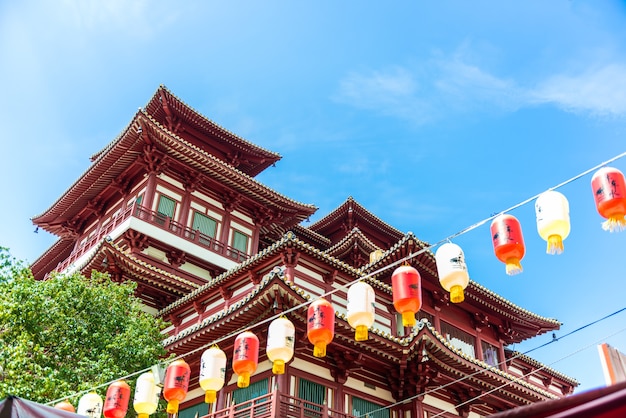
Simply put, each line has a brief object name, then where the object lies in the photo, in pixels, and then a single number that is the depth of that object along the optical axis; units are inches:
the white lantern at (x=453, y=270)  340.5
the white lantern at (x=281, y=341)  409.1
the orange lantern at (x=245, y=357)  425.1
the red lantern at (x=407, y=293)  358.6
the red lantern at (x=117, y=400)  454.0
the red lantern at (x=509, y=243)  326.0
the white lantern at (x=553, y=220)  309.9
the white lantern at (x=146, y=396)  457.4
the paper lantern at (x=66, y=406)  443.5
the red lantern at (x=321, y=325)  394.0
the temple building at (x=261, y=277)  604.4
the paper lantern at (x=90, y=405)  459.5
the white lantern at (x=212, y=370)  430.3
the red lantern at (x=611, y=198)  291.1
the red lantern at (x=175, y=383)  449.4
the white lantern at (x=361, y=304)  383.2
